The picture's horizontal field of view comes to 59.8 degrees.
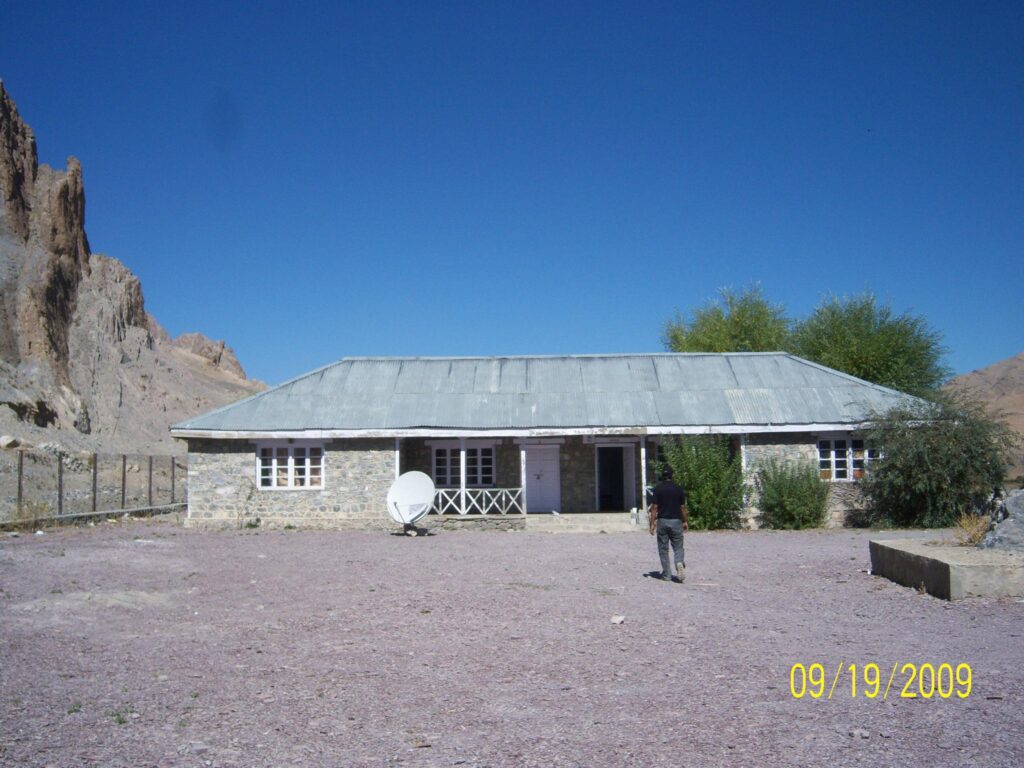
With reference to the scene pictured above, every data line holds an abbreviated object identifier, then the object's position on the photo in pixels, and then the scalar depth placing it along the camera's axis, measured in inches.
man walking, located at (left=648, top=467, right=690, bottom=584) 468.1
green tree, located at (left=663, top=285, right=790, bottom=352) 1456.7
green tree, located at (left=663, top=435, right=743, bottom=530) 824.9
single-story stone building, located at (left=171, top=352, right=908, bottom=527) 858.8
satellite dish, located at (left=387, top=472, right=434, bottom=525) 781.3
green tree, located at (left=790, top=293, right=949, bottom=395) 1273.4
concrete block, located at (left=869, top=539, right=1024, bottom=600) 394.6
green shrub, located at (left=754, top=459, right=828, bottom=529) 824.3
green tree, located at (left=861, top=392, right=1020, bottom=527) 778.2
